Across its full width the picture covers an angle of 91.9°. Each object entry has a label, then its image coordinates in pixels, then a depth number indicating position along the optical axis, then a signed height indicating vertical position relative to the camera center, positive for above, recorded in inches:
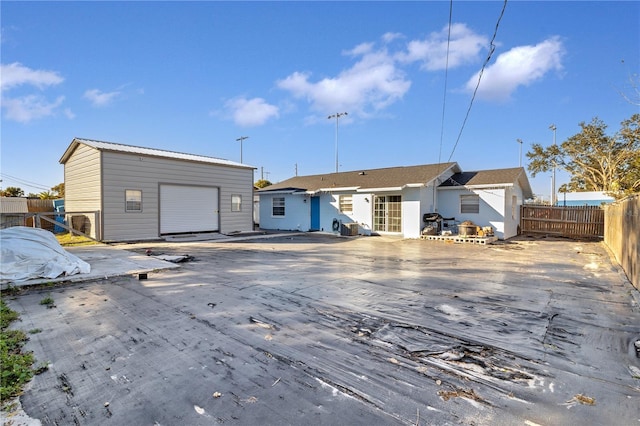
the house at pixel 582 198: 1025.5 +40.7
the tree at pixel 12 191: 1206.0 +69.7
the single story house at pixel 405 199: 584.1 +21.4
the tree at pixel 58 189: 1439.6 +94.3
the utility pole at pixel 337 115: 989.9 +303.6
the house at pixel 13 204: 692.7 +9.6
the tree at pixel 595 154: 1024.9 +203.8
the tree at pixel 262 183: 1526.8 +130.6
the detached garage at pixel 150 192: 490.0 +31.0
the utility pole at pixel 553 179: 1172.0 +119.7
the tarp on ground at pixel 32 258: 231.6 -39.0
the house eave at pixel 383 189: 582.0 +39.8
